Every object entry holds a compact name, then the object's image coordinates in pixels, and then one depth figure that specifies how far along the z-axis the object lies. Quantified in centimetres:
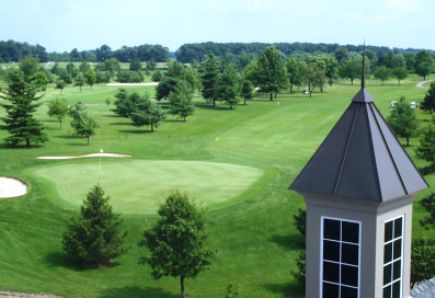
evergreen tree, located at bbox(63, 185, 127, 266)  3008
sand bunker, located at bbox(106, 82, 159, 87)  14950
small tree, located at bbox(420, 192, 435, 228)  3058
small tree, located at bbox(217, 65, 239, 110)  9562
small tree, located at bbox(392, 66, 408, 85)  14050
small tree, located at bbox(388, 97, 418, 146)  6303
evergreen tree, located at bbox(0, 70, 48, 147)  6175
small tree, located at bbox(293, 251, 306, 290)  2651
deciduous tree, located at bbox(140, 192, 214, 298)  2589
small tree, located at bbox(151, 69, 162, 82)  15512
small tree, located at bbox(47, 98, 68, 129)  7444
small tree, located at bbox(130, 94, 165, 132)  7556
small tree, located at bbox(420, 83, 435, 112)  8406
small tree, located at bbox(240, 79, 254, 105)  10248
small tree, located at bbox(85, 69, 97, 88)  12950
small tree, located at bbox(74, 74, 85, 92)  12898
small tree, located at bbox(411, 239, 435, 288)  2375
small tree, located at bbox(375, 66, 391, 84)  14100
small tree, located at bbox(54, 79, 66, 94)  11719
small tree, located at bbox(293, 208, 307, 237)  3247
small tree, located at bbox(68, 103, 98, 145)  6362
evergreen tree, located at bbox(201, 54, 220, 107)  9812
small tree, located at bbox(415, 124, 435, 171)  3868
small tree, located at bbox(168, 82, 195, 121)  8456
